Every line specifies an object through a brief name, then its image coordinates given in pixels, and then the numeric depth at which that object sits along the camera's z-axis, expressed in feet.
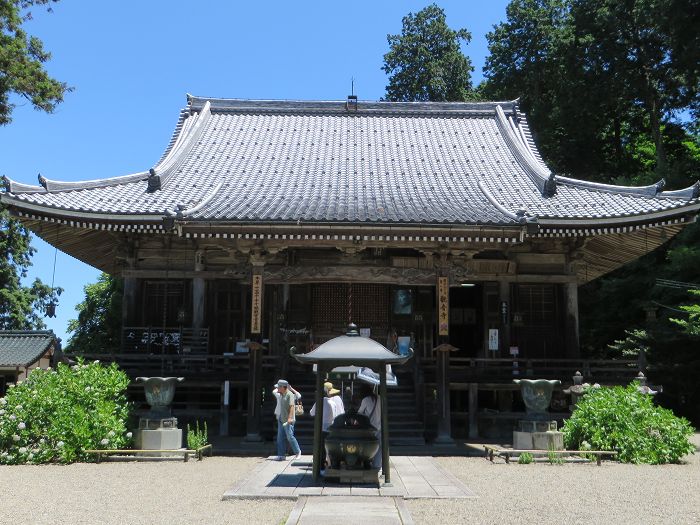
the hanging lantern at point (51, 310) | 67.97
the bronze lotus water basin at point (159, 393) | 42.93
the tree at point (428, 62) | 143.23
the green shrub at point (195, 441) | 41.52
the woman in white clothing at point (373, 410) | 32.89
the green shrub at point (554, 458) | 39.60
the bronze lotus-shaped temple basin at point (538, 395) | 43.14
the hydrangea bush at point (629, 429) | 40.83
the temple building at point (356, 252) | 48.57
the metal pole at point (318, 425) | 30.78
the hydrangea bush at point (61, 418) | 40.09
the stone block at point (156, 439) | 42.01
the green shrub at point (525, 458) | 39.93
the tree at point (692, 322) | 55.47
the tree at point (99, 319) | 102.83
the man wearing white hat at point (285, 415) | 39.96
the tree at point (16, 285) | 115.85
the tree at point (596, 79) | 103.60
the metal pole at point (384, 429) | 30.58
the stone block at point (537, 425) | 42.98
